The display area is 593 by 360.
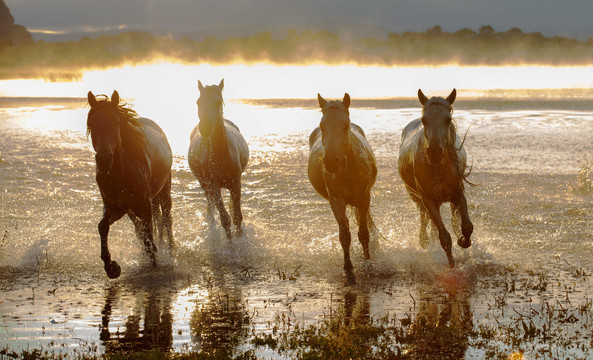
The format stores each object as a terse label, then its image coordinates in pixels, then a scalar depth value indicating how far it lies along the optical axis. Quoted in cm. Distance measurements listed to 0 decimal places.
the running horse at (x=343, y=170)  1639
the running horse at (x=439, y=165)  1602
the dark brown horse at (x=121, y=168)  1623
